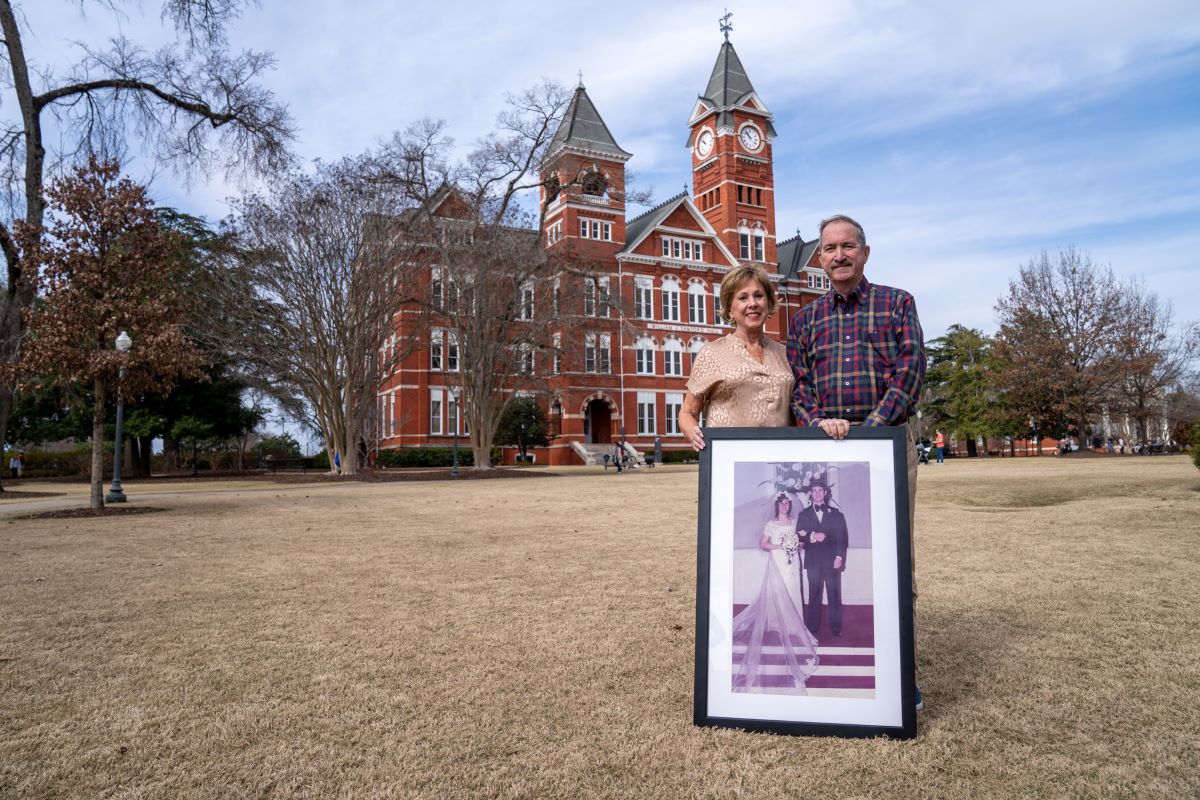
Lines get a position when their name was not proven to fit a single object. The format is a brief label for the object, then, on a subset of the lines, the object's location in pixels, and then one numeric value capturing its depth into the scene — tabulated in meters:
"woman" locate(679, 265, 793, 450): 3.85
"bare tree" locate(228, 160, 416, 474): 26.48
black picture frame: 3.22
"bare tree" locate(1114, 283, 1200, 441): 42.34
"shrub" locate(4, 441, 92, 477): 41.69
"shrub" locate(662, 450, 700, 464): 47.91
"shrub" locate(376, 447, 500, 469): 40.44
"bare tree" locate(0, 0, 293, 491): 16.73
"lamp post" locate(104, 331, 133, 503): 16.30
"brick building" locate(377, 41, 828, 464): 45.84
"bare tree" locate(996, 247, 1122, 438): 43.41
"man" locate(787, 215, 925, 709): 3.61
